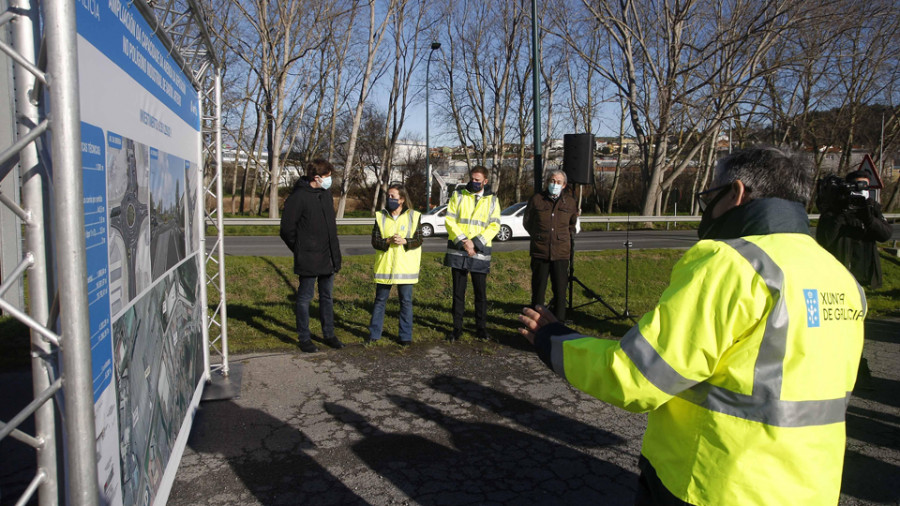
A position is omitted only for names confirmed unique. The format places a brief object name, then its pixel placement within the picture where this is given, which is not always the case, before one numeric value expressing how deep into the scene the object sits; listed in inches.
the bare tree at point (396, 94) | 1216.7
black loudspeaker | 336.2
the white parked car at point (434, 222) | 893.8
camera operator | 240.2
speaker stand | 328.4
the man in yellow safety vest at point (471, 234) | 289.4
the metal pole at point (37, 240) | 73.9
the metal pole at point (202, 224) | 203.6
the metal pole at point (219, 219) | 214.7
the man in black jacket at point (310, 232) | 262.5
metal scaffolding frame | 73.0
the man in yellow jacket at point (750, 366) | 67.9
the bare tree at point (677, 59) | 680.4
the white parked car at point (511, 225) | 844.6
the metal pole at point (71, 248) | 73.6
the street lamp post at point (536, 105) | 389.4
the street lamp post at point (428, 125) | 1310.3
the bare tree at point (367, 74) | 1141.1
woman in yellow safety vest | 279.0
